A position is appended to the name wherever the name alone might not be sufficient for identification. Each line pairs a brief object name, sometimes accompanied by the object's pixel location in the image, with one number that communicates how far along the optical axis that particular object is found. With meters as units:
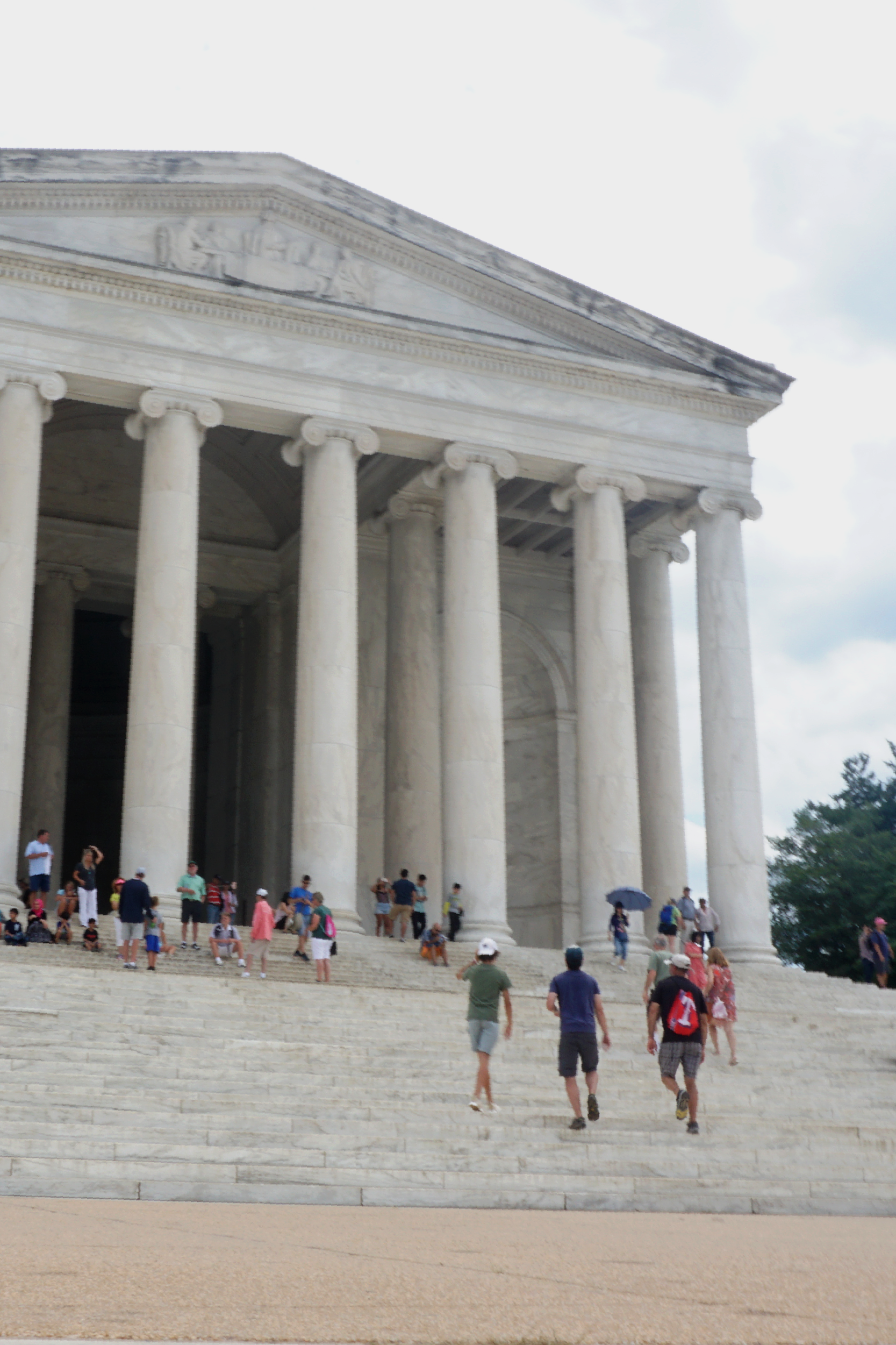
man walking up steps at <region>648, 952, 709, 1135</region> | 21.58
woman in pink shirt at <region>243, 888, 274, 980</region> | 31.72
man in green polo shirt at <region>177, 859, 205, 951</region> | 35.97
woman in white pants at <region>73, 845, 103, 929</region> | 34.19
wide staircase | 17.70
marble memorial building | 41.94
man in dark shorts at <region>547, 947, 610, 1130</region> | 21.28
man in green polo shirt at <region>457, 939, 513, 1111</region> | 22.12
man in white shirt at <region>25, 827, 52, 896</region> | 36.47
